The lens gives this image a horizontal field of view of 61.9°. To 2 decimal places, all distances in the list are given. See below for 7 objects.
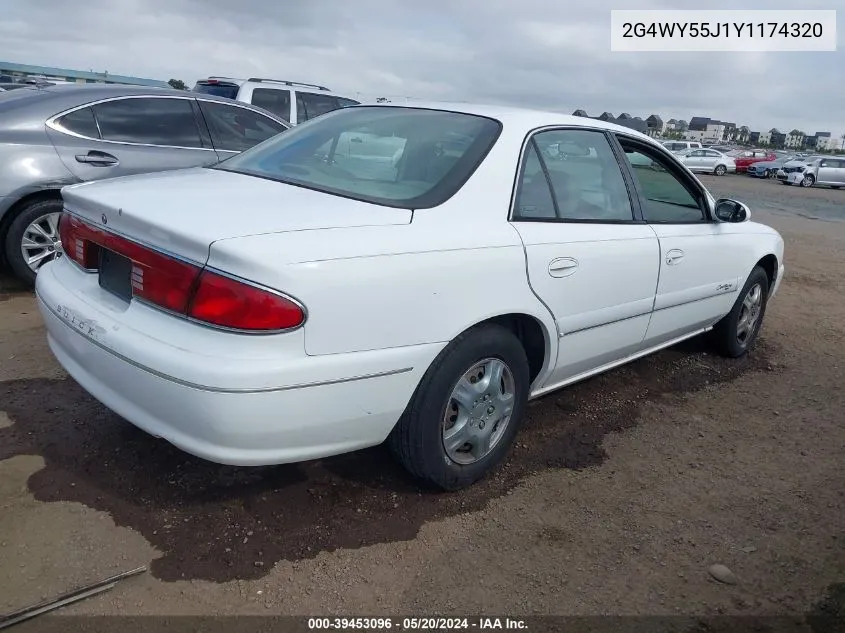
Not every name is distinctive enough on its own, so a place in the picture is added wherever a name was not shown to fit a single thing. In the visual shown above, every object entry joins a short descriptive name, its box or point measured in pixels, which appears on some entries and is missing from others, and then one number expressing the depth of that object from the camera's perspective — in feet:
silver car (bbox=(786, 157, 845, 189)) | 101.89
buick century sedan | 7.31
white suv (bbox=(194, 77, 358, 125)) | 30.76
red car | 127.24
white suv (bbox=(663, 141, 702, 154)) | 129.73
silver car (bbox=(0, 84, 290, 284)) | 16.85
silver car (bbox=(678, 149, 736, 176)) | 117.70
